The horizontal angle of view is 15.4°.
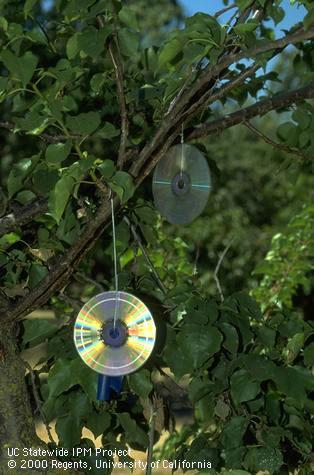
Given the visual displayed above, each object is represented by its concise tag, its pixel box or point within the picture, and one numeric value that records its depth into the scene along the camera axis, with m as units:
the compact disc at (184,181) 1.78
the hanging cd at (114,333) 1.67
